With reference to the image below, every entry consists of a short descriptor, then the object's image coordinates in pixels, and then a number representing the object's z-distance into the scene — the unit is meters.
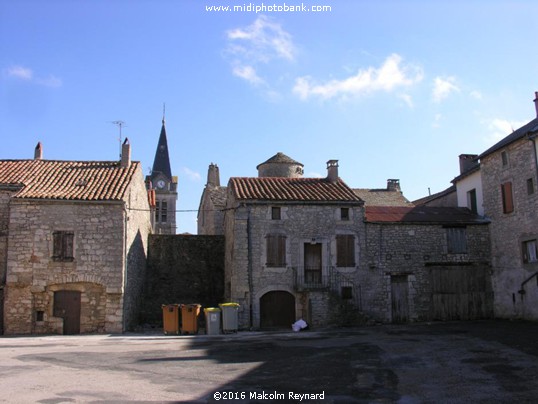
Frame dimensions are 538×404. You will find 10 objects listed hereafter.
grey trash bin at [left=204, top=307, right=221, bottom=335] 19.42
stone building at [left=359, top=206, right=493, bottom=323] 22.66
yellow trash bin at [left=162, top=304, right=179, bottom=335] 19.53
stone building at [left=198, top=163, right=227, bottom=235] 31.89
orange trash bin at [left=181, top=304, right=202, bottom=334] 19.61
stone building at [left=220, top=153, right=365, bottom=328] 21.67
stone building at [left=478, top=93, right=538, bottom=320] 20.33
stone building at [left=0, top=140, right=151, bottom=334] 19.59
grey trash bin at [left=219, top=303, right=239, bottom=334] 19.72
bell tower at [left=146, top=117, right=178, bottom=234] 53.81
